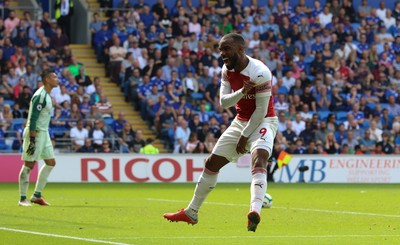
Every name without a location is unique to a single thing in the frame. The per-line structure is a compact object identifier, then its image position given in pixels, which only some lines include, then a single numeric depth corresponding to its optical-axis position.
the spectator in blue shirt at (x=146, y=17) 35.88
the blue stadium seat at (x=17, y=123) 29.80
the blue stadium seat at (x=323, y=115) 34.44
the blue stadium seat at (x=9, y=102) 30.66
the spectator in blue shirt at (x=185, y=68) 34.38
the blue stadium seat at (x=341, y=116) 34.88
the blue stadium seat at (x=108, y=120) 31.78
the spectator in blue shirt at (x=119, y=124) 31.53
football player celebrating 12.66
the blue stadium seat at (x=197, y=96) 33.81
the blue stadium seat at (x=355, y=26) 39.06
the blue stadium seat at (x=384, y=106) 35.65
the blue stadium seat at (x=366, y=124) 34.45
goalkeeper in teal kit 19.08
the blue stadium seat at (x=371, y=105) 35.64
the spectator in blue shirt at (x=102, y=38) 34.78
